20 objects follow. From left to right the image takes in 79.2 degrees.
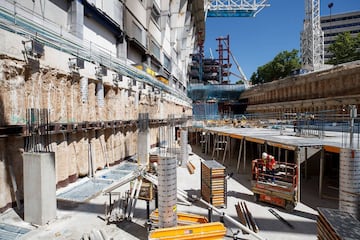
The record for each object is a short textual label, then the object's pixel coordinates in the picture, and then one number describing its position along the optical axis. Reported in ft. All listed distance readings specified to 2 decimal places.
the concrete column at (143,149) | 44.86
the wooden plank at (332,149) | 25.33
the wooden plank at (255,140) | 36.05
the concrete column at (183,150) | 47.88
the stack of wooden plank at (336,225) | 12.48
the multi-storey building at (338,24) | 300.40
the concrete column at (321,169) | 27.31
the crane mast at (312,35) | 182.39
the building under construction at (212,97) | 182.25
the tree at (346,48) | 138.82
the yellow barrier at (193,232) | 15.38
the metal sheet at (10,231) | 17.39
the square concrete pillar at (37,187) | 19.22
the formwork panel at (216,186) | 25.26
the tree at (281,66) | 175.94
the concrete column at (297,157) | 26.65
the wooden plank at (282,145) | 28.66
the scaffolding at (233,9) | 182.29
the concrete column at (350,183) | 19.63
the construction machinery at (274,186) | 24.38
